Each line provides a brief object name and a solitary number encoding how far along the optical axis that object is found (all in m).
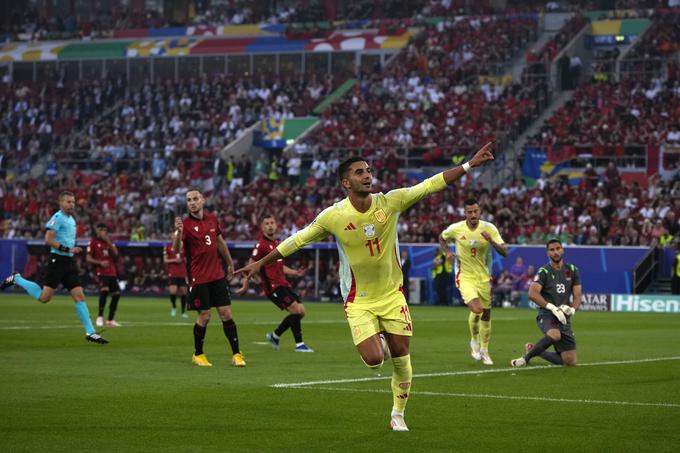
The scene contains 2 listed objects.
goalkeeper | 18.72
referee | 21.78
